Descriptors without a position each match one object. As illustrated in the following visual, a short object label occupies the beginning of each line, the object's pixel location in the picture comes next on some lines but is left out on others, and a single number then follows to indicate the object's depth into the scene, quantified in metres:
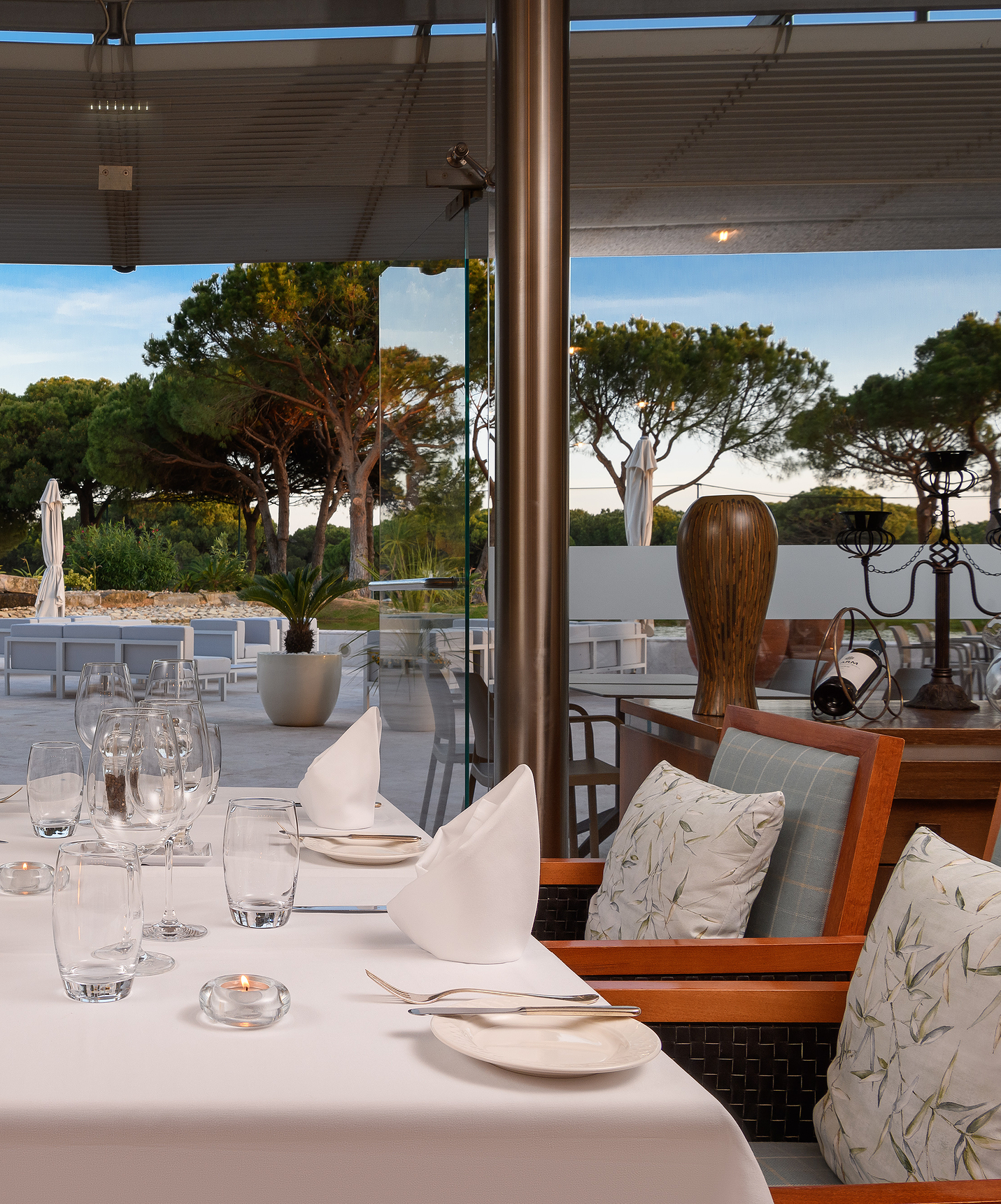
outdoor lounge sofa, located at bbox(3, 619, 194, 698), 6.19
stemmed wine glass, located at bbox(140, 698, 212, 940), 0.93
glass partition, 3.03
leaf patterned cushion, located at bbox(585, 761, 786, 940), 1.24
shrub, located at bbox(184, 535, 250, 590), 7.20
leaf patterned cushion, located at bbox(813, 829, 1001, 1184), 0.86
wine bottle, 2.05
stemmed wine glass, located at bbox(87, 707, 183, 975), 0.94
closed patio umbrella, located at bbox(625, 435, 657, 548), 3.96
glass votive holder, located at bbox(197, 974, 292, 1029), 0.73
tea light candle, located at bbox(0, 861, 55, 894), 1.07
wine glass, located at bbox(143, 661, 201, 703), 1.51
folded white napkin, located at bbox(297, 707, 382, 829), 1.38
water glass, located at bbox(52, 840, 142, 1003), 0.71
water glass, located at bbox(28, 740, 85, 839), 1.19
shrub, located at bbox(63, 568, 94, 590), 6.74
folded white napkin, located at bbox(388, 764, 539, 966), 0.88
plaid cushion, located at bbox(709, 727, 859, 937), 1.22
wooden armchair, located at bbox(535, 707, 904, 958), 1.12
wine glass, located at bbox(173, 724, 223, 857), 1.05
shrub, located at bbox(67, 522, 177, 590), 6.79
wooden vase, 2.06
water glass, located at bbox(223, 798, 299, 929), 0.87
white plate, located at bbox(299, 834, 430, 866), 1.21
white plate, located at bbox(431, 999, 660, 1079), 0.65
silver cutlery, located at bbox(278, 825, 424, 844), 1.28
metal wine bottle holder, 2.06
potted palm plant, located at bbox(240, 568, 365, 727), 6.21
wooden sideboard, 1.74
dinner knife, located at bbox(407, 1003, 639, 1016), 0.71
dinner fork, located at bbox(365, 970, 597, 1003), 0.76
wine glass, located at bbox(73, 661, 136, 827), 1.35
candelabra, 2.18
